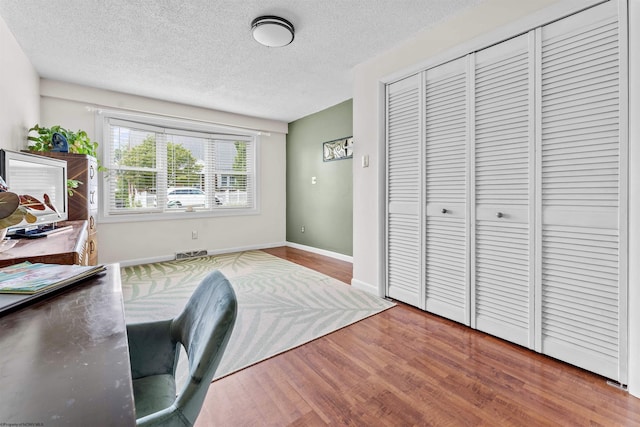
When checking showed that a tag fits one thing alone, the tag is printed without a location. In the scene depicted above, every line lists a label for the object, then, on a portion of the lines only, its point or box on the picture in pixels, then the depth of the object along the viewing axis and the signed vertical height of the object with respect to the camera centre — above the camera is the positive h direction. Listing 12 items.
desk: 0.42 -0.29
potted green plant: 2.74 +0.68
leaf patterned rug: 2.08 -0.89
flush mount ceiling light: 2.22 +1.40
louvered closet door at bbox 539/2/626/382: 1.61 +0.09
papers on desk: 0.87 -0.23
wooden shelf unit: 2.67 +0.20
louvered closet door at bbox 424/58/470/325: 2.27 +0.15
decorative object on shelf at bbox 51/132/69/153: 2.69 +0.62
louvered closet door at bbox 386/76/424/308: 2.58 +0.16
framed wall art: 4.34 +0.93
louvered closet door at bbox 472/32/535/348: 1.94 +0.13
